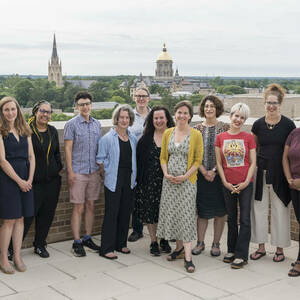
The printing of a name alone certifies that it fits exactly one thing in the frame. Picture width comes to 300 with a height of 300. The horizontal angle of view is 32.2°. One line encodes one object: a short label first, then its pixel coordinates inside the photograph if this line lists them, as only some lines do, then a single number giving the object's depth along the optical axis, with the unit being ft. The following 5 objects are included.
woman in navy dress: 15.07
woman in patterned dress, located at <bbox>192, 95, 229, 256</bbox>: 16.98
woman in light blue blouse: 16.88
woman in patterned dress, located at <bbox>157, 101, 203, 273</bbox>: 16.07
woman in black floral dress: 17.07
